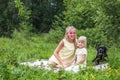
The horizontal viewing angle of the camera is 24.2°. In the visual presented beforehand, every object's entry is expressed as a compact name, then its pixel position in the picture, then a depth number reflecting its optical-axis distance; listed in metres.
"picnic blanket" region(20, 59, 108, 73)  5.49
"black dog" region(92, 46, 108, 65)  7.12
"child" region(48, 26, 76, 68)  6.85
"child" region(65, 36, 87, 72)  6.64
